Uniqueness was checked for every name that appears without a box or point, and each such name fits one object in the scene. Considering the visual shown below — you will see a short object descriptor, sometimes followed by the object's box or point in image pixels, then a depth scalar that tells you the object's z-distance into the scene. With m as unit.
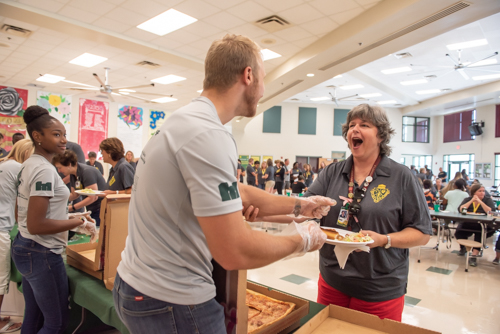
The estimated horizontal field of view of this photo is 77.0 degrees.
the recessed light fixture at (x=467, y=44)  8.50
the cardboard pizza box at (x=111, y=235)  1.65
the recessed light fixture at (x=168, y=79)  9.66
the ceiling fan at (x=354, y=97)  13.90
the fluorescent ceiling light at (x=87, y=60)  8.08
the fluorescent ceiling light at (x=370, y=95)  14.29
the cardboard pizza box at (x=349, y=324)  1.18
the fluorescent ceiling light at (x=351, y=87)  12.95
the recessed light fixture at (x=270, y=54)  7.48
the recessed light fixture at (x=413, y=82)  12.23
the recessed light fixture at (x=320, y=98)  15.48
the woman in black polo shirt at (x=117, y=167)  3.80
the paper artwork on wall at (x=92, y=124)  12.81
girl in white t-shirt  1.78
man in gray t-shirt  0.75
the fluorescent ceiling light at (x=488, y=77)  11.62
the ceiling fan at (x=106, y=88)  8.77
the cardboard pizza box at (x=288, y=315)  1.18
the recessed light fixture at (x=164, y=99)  12.59
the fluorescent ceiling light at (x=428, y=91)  13.95
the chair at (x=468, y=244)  4.95
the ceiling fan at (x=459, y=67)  9.00
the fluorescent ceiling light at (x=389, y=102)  15.94
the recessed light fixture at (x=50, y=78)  9.97
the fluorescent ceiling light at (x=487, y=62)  9.93
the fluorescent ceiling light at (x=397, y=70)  10.71
